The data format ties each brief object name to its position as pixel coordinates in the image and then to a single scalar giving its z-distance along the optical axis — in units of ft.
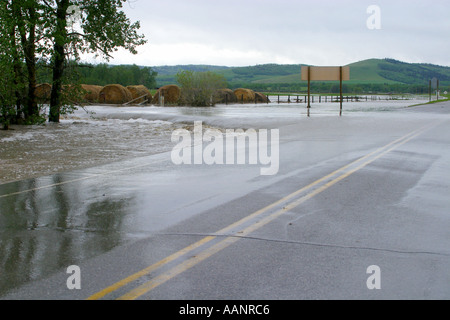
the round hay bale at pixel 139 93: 163.32
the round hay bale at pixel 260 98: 207.31
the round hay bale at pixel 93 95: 161.38
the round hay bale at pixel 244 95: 195.31
